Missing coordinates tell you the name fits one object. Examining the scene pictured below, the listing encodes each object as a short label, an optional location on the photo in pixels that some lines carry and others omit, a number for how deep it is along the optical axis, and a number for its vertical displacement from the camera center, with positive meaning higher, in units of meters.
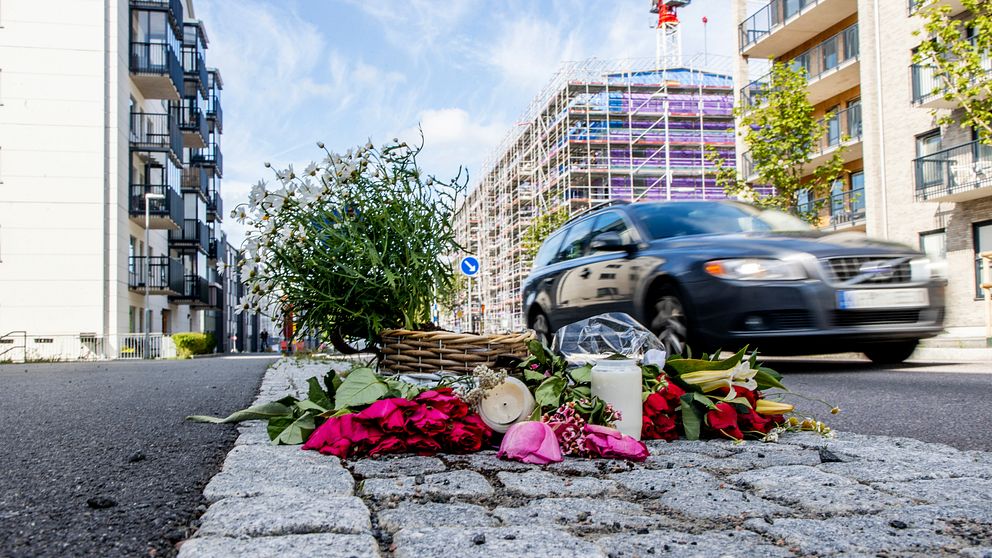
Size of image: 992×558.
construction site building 52.97 +11.84
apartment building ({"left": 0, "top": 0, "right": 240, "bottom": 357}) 23.81 +4.46
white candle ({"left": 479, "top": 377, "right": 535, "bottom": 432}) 2.77 -0.33
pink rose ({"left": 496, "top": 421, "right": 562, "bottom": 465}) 2.49 -0.42
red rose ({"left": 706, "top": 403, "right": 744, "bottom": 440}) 2.92 -0.41
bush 26.00 -0.95
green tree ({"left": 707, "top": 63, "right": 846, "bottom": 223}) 18.00 +3.78
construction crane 65.94 +23.32
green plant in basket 3.47 +0.26
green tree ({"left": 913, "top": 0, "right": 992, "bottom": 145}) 14.38 +4.61
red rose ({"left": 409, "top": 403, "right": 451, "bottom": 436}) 2.56 -0.35
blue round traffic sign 10.74 +0.61
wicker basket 3.21 -0.16
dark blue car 5.89 +0.14
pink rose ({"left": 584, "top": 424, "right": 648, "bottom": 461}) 2.52 -0.44
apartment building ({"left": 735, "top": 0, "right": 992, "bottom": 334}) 20.19 +4.74
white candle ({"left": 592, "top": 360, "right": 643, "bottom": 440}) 2.79 -0.30
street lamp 25.33 +1.60
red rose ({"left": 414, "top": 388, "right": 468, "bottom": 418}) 2.66 -0.31
